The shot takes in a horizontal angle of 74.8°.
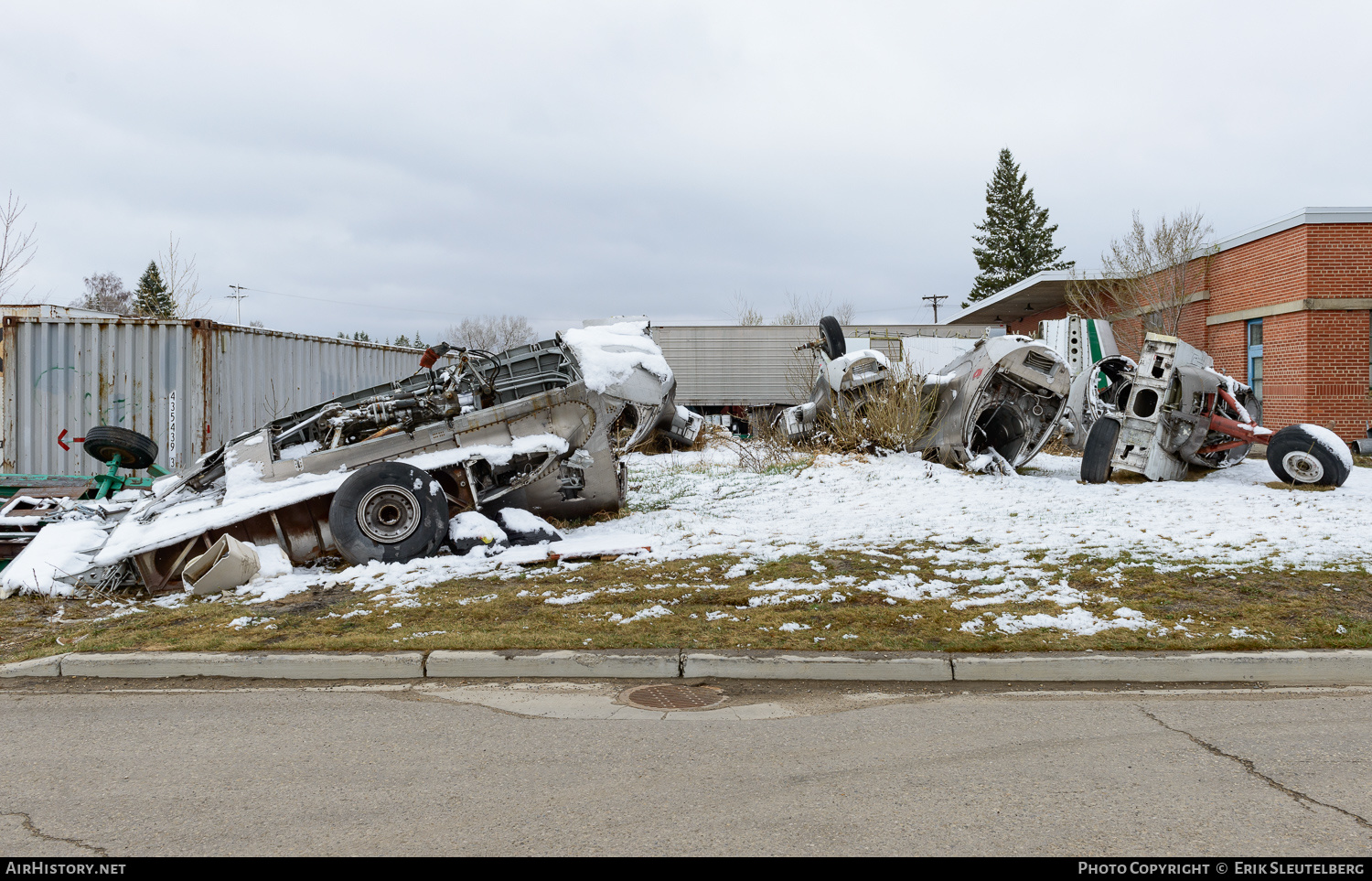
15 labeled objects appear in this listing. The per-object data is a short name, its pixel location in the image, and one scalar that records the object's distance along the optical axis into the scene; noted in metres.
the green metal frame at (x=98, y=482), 9.40
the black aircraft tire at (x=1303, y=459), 10.47
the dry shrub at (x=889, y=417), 13.55
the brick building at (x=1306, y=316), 17.38
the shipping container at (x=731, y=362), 27.47
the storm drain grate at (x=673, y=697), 4.76
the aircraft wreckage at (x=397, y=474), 7.57
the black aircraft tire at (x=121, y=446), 9.10
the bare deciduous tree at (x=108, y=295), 61.50
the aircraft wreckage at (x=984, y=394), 12.63
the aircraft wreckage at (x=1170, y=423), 11.52
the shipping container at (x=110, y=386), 11.86
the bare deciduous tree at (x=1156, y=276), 21.91
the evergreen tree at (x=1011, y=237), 52.28
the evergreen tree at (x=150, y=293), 52.78
